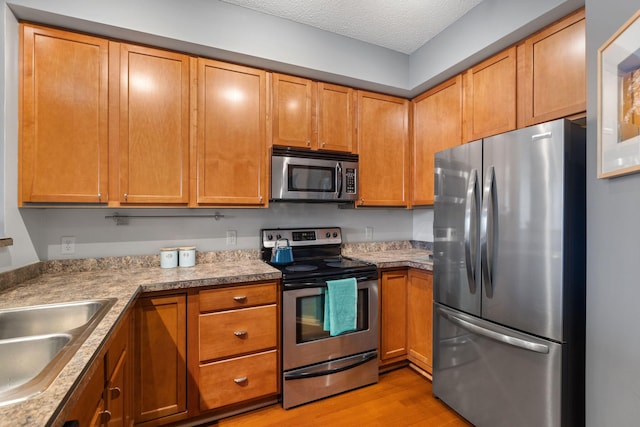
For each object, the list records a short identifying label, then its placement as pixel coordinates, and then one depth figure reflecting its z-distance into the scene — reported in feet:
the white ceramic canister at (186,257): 7.23
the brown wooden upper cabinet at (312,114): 7.87
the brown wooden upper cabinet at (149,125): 6.40
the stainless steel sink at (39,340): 2.49
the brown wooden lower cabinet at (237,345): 6.17
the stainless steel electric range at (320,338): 6.77
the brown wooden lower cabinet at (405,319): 7.83
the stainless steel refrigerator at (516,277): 4.75
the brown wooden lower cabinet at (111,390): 2.94
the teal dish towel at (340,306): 7.02
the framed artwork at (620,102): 3.20
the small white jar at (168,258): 7.09
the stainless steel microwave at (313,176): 7.73
